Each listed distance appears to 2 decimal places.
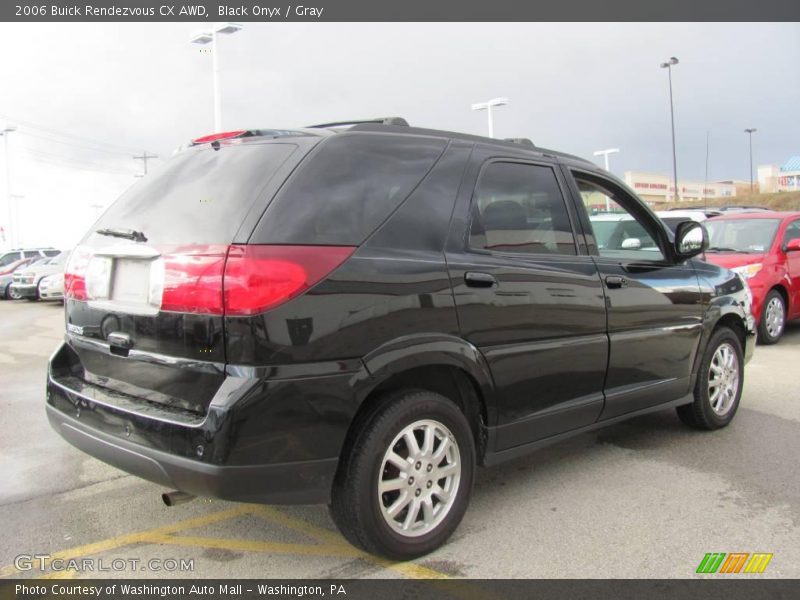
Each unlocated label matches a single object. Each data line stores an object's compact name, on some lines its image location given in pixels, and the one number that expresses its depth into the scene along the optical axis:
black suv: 2.57
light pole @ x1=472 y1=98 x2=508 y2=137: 26.38
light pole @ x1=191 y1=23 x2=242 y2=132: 16.94
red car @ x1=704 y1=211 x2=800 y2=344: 8.77
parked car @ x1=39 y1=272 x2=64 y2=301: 18.31
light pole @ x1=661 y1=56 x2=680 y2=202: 43.92
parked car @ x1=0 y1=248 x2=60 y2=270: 26.73
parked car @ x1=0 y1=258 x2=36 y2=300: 22.54
